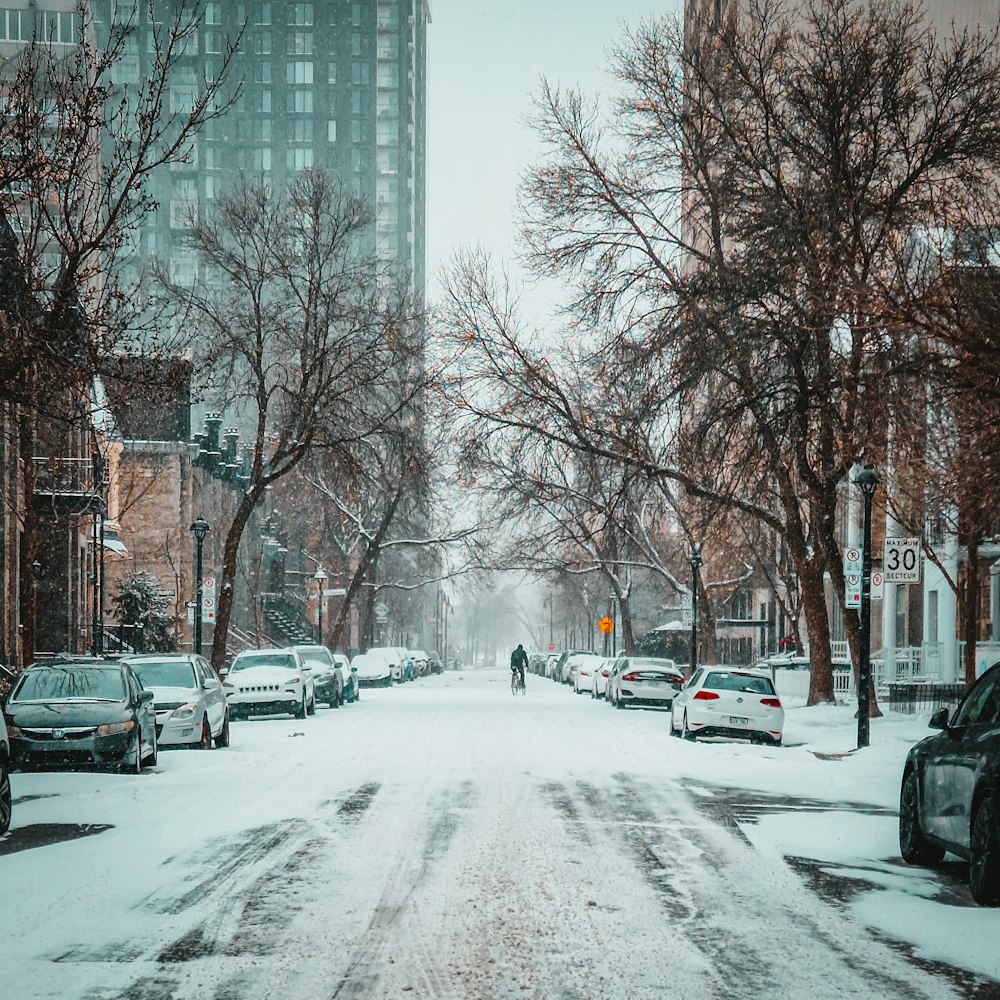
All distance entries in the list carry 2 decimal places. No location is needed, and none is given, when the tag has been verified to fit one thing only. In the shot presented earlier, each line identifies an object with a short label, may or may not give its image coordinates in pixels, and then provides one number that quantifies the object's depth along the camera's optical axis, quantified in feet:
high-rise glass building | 564.71
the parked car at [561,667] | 255.82
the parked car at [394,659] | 224.02
